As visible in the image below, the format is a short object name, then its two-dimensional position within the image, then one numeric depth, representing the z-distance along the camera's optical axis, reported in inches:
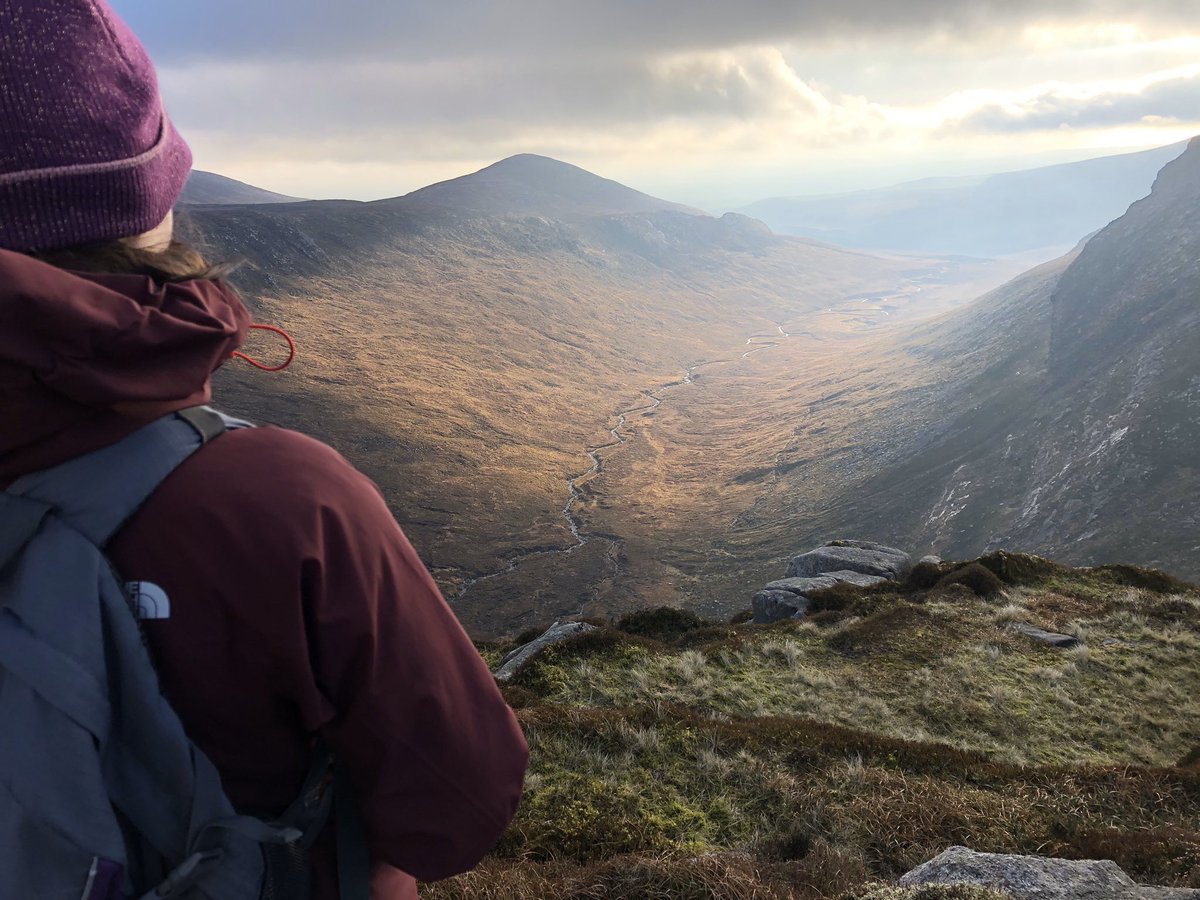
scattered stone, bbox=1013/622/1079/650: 642.2
